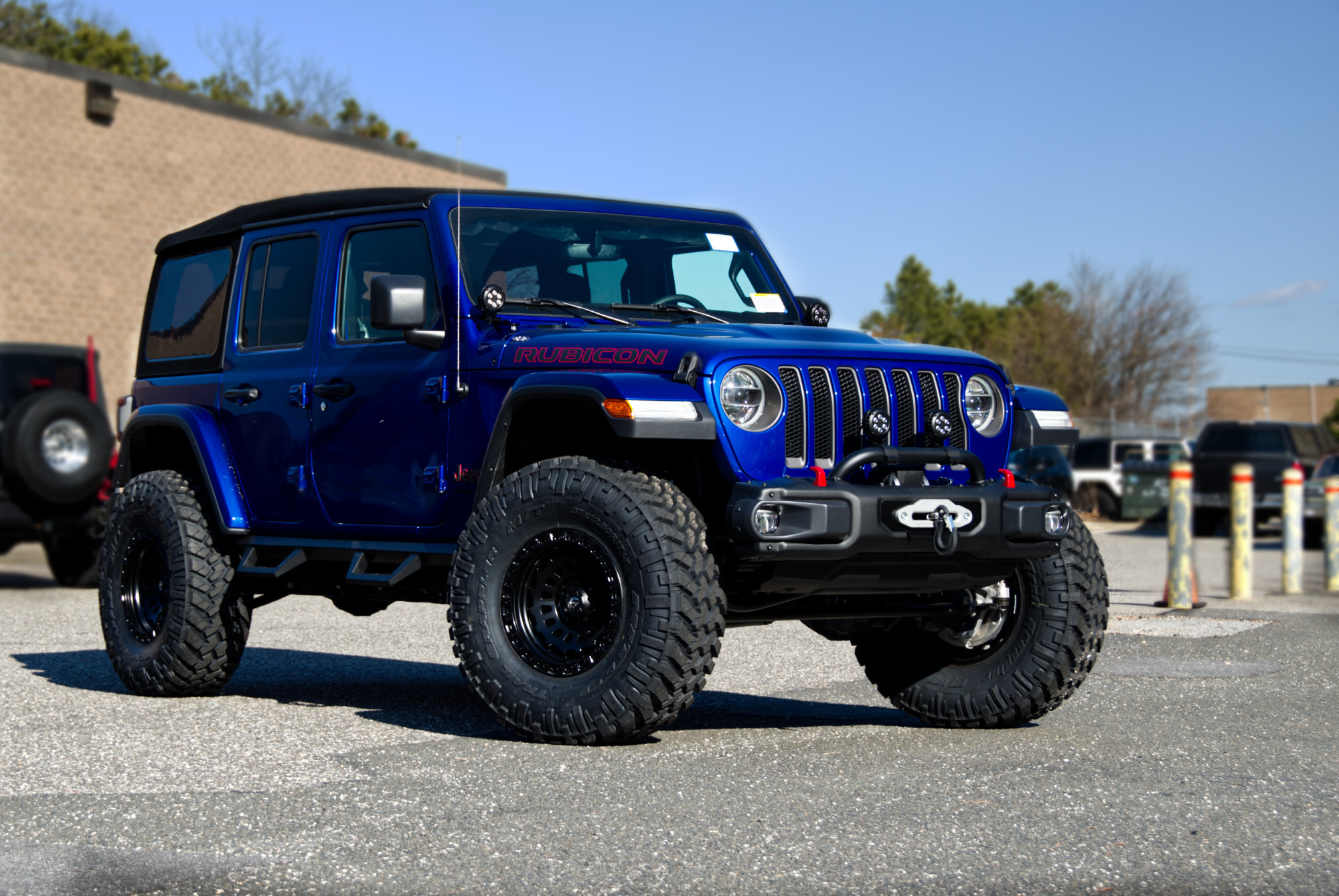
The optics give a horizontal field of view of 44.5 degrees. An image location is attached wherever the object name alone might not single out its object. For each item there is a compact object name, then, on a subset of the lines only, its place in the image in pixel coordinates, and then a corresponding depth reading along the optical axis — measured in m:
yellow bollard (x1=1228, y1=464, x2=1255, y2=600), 14.00
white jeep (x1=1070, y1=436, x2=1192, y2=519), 33.22
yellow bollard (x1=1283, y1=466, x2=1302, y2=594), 14.91
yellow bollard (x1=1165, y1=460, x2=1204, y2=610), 12.91
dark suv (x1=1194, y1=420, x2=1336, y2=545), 25.41
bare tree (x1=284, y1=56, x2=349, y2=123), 60.50
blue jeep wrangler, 5.80
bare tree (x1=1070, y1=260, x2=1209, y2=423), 71.62
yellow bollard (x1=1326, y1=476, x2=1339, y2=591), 15.35
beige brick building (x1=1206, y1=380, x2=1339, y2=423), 127.75
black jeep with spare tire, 13.66
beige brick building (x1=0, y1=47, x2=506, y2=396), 24.42
